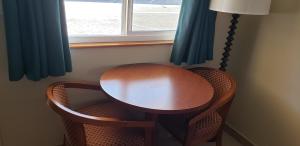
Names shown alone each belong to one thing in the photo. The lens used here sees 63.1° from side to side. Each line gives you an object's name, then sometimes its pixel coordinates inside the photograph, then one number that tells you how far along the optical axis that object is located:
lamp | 1.54
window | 1.68
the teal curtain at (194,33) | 1.80
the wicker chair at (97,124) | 1.19
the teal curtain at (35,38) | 1.32
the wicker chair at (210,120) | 1.43
